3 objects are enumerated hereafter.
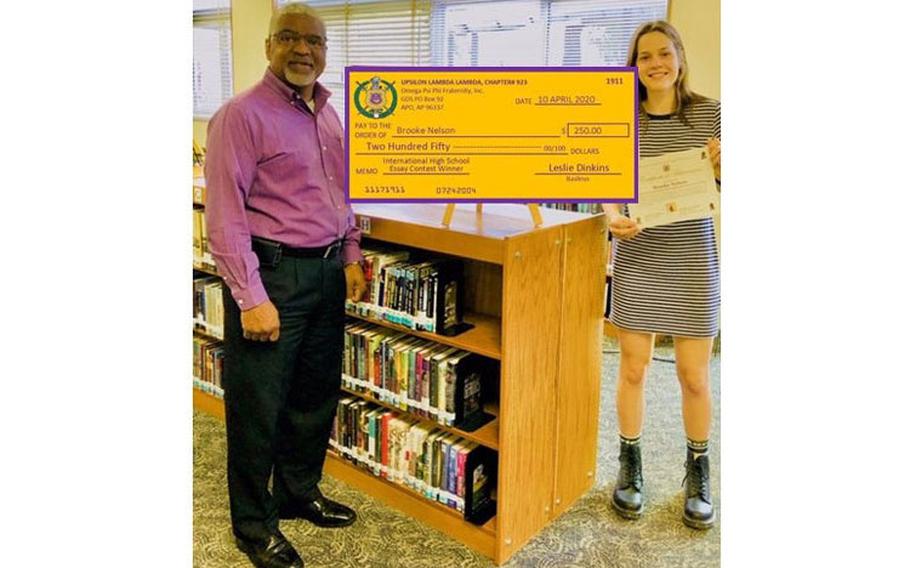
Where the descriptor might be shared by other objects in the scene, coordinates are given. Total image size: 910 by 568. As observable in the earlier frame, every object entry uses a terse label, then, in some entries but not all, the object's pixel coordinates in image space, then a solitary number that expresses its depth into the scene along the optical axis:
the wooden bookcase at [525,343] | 1.90
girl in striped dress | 1.52
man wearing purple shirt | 1.68
